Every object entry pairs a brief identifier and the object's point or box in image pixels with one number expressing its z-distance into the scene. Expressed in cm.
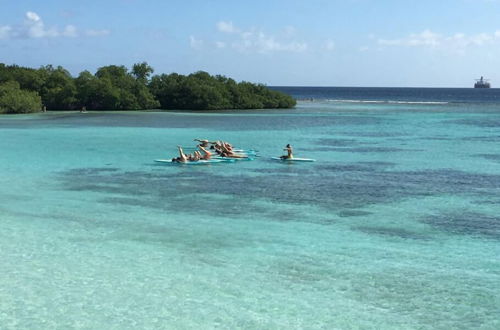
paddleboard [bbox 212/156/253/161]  2984
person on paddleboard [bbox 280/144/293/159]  2964
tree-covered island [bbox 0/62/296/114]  8106
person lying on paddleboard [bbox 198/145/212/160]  2948
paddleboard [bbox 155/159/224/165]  2866
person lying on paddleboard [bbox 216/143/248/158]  3043
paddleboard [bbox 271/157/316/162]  2983
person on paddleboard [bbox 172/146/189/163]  2862
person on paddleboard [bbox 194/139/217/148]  3049
